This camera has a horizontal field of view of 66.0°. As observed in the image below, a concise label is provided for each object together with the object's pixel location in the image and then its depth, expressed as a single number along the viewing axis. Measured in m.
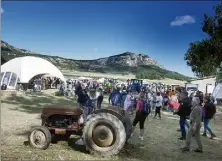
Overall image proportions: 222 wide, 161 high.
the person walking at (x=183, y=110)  6.79
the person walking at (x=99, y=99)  10.62
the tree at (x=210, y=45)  14.36
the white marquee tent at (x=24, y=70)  19.43
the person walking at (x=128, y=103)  10.51
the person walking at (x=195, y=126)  5.77
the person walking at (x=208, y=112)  7.59
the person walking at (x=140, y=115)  6.45
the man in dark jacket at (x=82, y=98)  8.44
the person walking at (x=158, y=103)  10.46
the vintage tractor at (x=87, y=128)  4.94
